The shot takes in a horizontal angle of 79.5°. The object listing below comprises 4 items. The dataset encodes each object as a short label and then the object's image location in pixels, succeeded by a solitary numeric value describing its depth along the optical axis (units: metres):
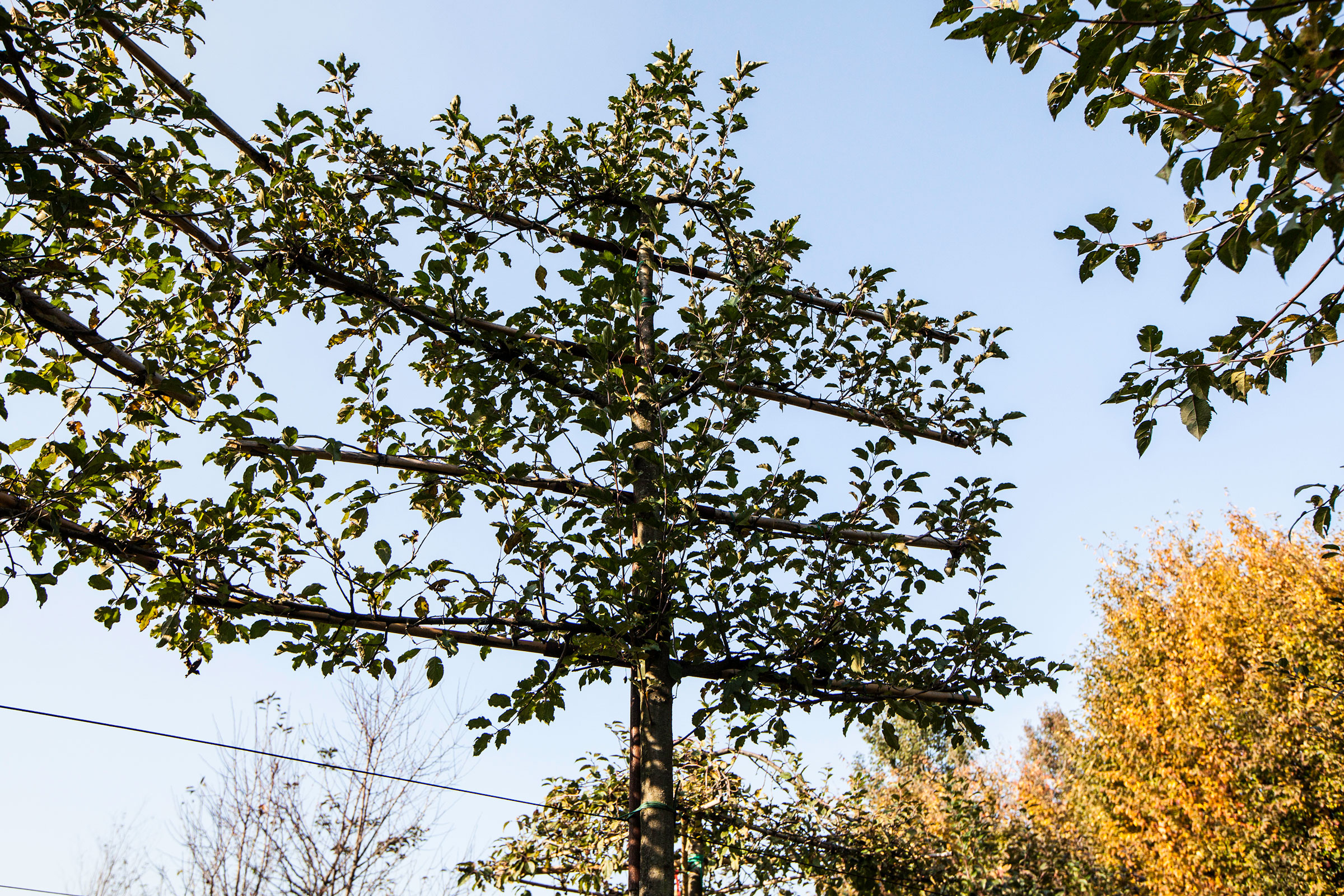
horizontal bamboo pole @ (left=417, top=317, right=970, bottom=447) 4.45
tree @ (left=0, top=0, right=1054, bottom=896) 2.89
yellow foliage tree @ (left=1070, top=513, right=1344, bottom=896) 12.98
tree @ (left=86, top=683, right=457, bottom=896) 9.98
